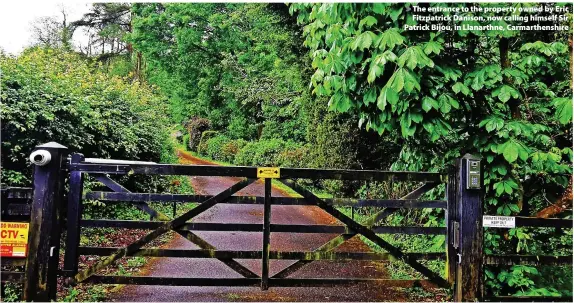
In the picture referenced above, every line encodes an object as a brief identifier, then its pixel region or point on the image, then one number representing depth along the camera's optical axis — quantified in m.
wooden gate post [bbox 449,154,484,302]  4.10
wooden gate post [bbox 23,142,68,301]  3.89
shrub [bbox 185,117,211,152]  29.23
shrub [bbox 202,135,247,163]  23.52
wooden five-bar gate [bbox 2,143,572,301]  3.92
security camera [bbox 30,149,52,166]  3.86
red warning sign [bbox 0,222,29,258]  3.92
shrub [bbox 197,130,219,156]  27.44
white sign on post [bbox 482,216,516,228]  4.11
